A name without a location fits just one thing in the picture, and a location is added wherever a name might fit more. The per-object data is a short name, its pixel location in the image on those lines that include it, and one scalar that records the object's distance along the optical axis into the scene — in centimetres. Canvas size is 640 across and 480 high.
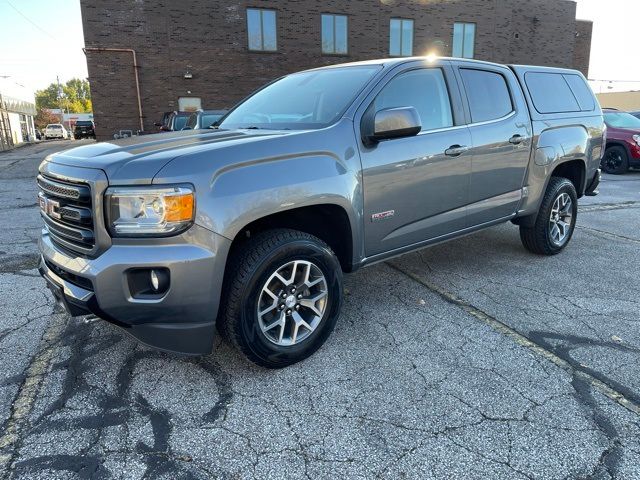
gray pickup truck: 249
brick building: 1998
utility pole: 10394
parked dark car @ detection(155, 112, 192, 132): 1246
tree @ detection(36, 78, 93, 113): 10739
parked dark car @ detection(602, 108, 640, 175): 1304
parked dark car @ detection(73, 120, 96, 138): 3794
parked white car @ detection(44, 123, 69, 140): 5684
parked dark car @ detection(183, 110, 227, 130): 1035
